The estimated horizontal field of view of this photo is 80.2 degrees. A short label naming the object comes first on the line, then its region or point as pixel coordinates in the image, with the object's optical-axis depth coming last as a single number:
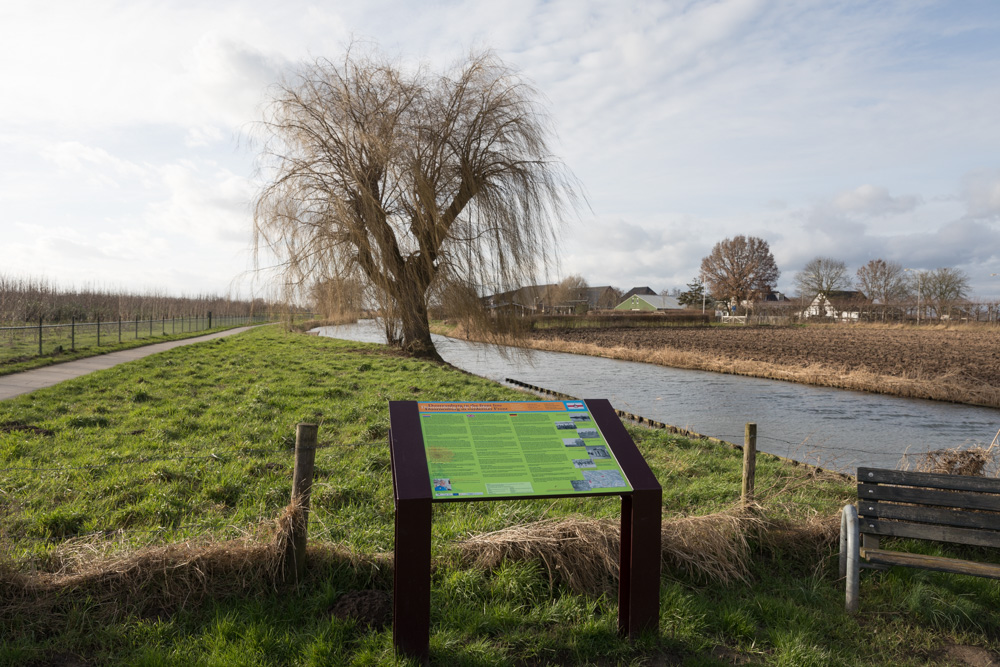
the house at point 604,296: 107.19
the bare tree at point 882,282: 74.56
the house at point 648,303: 100.75
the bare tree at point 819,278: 76.81
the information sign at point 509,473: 3.01
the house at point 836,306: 62.06
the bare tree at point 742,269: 81.19
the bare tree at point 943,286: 64.19
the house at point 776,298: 106.14
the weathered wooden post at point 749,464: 4.76
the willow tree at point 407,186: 16.41
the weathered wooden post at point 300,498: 3.59
